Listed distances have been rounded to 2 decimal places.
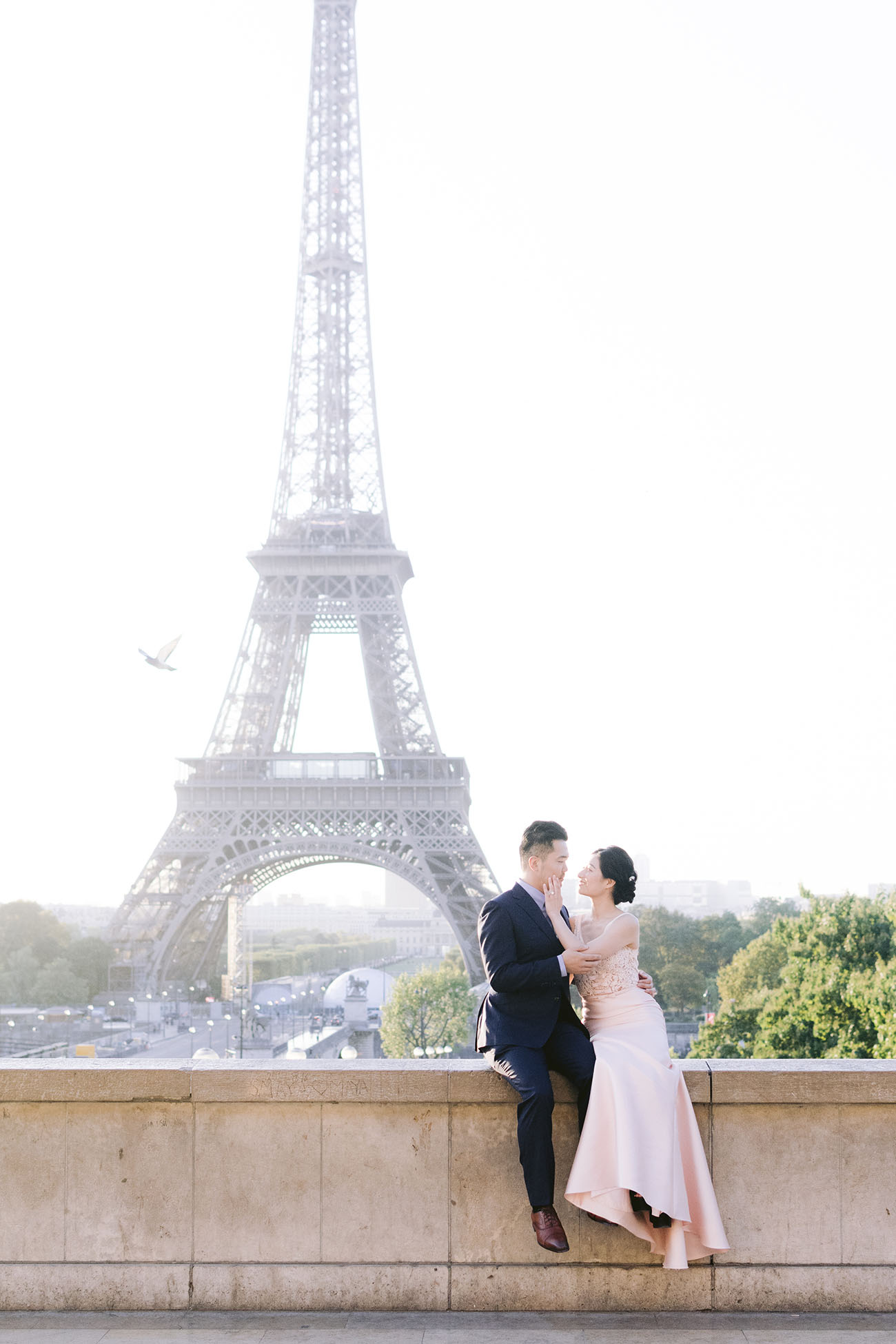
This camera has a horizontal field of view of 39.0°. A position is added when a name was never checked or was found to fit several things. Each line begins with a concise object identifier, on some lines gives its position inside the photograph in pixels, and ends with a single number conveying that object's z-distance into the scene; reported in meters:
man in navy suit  5.99
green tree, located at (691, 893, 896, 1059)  26.94
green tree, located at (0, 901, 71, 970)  80.88
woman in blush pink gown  5.82
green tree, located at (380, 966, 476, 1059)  56.66
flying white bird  27.16
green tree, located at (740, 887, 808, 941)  95.25
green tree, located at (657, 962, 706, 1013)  74.62
